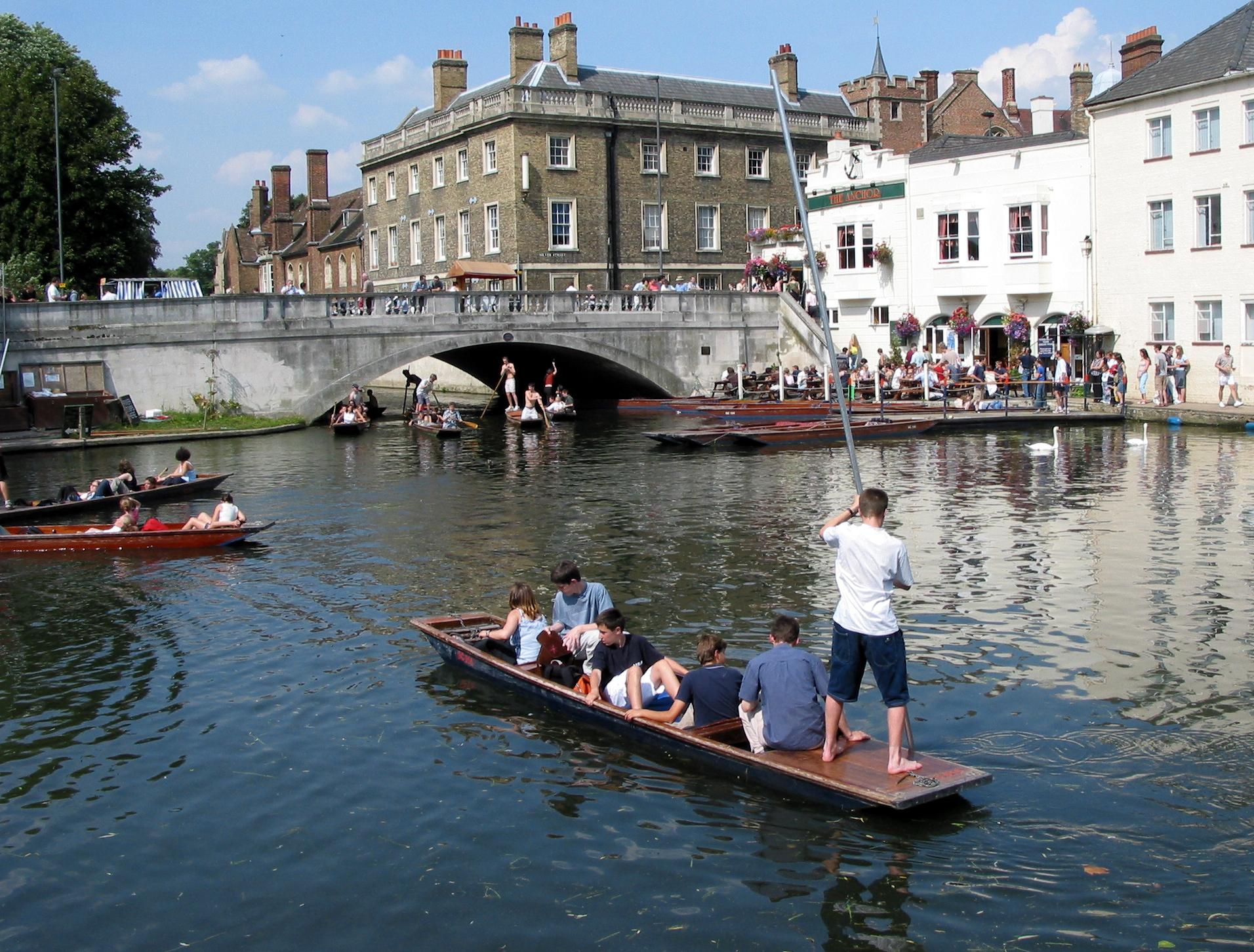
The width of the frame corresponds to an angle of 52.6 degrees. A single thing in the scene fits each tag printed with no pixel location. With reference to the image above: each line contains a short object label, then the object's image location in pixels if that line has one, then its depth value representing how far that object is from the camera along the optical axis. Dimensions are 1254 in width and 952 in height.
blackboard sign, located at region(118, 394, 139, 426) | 34.78
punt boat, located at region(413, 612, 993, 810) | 8.05
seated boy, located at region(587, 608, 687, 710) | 9.95
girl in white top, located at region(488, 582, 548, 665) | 11.47
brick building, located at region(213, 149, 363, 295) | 68.44
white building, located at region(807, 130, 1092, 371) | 37.34
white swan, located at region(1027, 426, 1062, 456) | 27.16
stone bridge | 34.91
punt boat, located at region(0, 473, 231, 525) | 20.17
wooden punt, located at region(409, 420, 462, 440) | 34.88
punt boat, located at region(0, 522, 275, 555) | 18.14
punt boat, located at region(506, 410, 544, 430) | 36.78
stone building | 48.50
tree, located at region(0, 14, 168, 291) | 44.94
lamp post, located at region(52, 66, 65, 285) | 36.97
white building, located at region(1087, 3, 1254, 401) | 32.19
